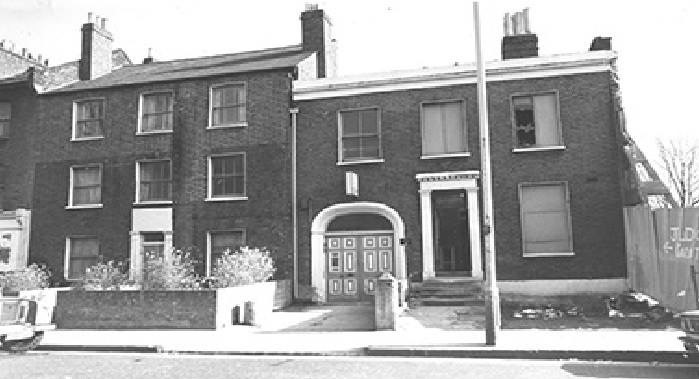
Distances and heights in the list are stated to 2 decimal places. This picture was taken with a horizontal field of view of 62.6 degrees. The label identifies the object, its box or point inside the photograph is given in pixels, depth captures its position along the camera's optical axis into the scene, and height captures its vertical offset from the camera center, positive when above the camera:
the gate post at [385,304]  13.49 -1.44
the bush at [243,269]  16.64 -0.73
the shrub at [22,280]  18.61 -1.04
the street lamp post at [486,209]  11.17 +0.64
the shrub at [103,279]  16.77 -0.94
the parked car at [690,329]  8.52 -1.37
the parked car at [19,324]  11.87 -1.56
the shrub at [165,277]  15.56 -0.82
